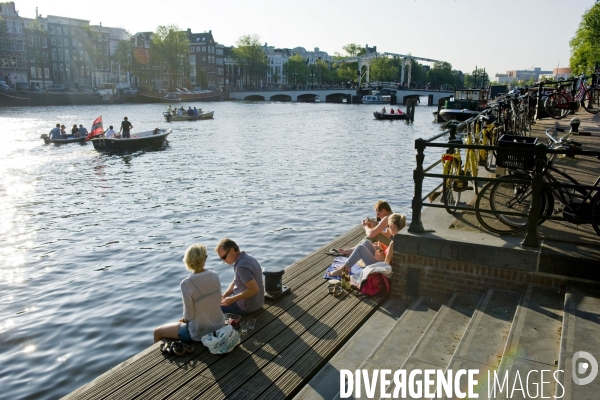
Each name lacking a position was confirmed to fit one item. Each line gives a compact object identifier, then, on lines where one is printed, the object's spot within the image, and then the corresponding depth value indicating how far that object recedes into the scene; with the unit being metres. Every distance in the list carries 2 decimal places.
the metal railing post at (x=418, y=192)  6.90
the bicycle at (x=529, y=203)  6.55
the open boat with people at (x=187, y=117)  59.78
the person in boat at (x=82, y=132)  39.28
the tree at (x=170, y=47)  119.69
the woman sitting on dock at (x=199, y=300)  6.05
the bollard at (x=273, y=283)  7.84
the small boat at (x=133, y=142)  34.62
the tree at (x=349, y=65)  166.62
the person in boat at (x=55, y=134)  37.97
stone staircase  4.55
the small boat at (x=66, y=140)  37.72
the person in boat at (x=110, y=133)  35.90
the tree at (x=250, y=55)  139.38
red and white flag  35.09
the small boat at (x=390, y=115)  67.57
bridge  127.41
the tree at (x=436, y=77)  194.00
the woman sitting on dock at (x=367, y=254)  8.30
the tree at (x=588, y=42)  49.50
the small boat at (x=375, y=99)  125.44
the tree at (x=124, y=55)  114.25
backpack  7.74
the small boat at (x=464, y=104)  56.78
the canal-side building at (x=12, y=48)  97.00
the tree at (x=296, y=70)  155.38
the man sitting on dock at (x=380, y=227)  8.66
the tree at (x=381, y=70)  162.75
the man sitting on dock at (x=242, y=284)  6.69
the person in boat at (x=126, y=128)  35.69
